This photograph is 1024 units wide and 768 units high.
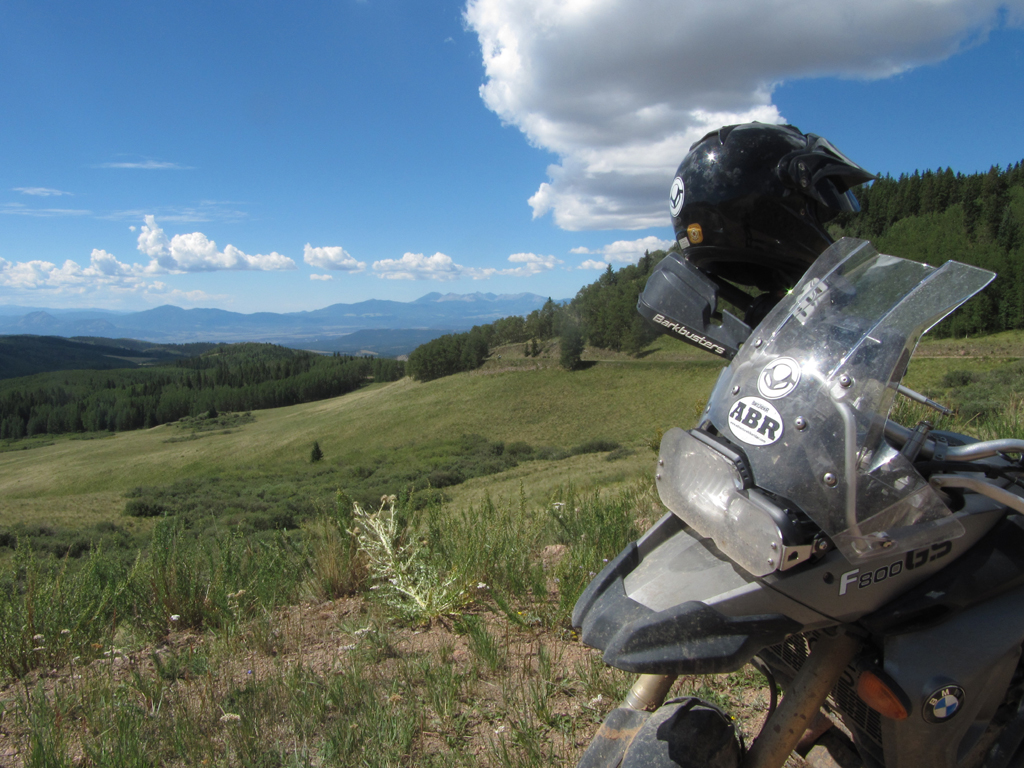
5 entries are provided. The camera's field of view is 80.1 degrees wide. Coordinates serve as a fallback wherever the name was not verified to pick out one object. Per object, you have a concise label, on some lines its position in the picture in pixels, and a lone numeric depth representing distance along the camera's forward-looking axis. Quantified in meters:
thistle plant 3.23
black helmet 1.89
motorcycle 1.25
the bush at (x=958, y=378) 30.62
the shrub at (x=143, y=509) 48.19
